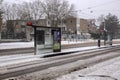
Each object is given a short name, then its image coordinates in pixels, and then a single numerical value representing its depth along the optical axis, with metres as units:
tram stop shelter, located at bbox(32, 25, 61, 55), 13.53
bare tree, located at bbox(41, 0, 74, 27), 47.01
